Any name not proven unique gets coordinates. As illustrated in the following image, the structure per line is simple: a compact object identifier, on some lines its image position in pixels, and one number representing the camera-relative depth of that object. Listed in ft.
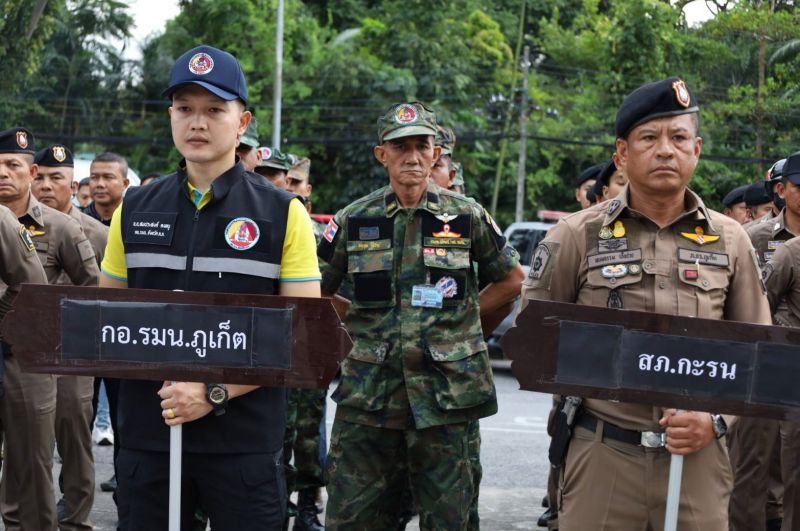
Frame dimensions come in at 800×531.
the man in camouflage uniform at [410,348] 15.30
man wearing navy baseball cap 11.07
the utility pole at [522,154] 84.61
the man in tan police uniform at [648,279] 11.01
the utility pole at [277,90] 74.43
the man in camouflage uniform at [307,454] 21.36
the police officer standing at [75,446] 19.94
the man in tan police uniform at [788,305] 17.65
